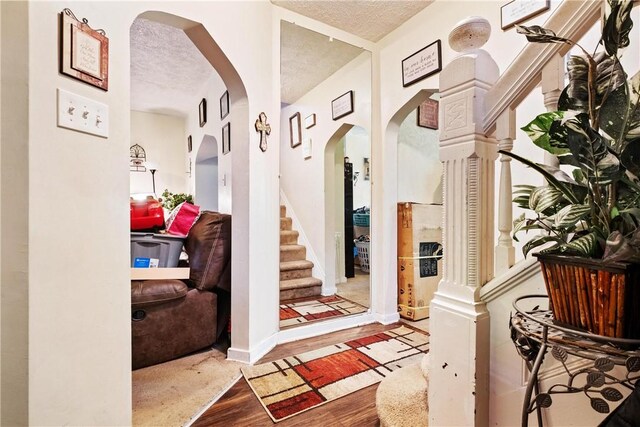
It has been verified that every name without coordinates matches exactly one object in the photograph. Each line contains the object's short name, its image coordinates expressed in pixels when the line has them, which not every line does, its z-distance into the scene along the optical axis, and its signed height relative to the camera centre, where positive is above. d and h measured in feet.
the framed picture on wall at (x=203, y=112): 14.41 +5.13
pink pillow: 8.16 -0.15
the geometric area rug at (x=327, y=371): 5.21 -3.27
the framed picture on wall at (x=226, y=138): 11.38 +3.04
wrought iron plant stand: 1.74 -0.87
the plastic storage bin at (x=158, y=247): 7.09 -0.81
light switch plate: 3.22 +1.16
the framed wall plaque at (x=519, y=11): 5.75 +4.16
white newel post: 2.91 -0.17
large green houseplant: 1.75 +0.13
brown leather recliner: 6.28 -2.04
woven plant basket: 1.73 -0.50
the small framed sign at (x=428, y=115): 10.80 +3.75
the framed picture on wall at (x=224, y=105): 11.40 +4.36
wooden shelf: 6.68 -1.38
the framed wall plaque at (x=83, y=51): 3.22 +1.89
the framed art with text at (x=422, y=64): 7.71 +4.17
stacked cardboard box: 9.25 -1.36
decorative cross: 6.87 +2.05
